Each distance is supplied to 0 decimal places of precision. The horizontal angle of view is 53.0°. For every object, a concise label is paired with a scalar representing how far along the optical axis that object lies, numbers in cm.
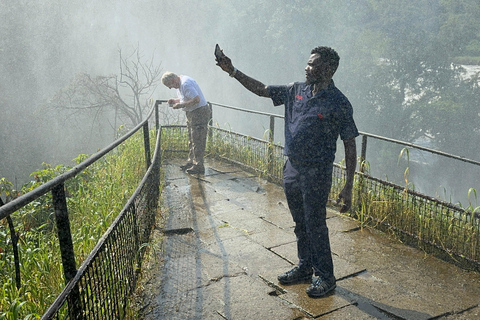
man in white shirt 736
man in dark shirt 342
